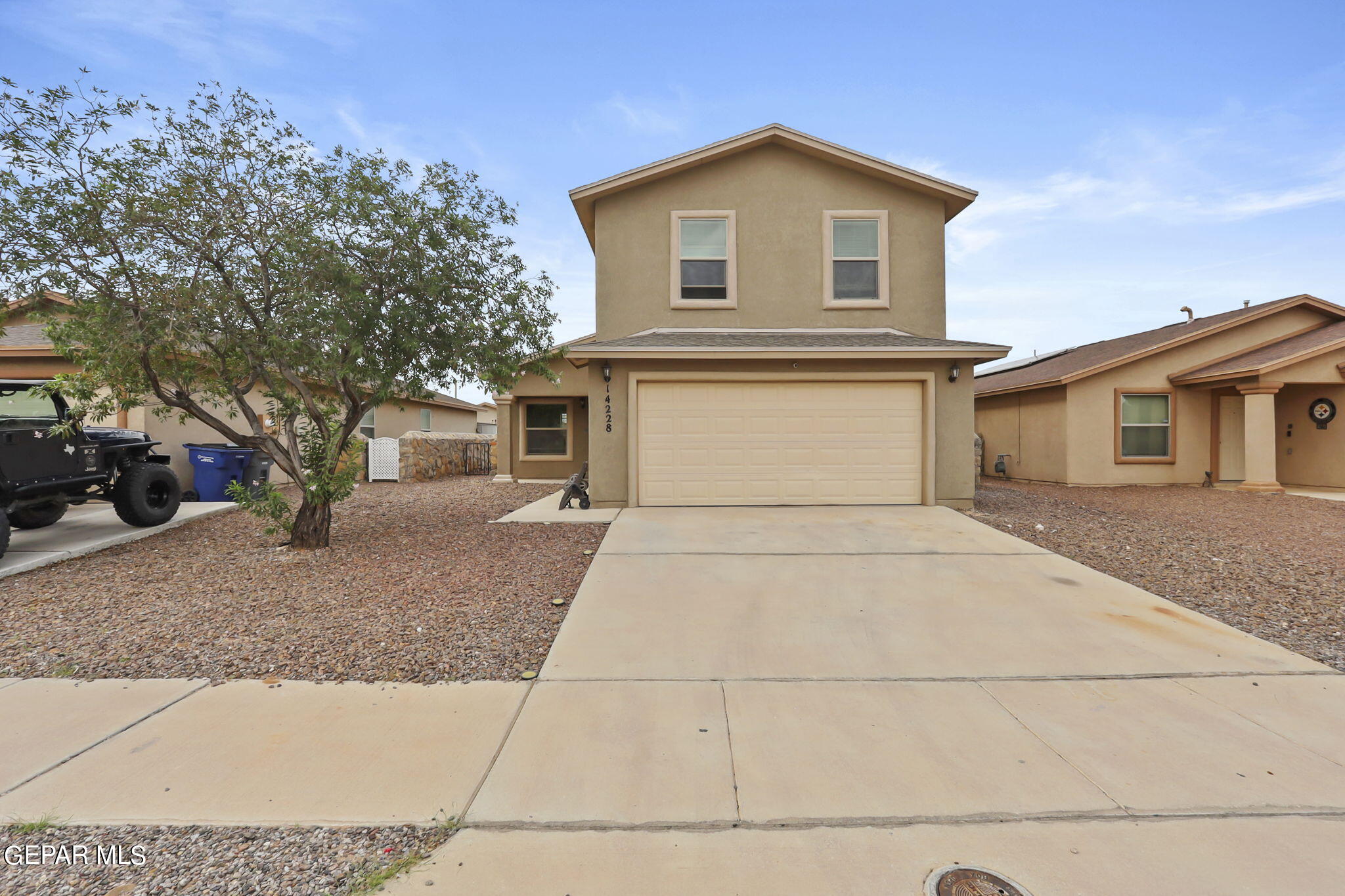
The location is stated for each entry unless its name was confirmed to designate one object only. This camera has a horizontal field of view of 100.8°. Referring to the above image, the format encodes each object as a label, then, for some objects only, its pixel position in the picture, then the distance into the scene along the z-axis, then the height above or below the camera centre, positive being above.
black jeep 6.38 -0.28
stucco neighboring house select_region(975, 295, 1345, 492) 12.63 +0.81
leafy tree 5.56 +1.90
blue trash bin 10.80 -0.39
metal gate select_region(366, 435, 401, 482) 15.50 -0.34
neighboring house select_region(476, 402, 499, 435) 33.69 +1.72
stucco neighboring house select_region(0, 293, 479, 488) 10.34 +1.45
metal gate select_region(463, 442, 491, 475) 18.22 -0.41
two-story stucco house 9.29 +1.98
